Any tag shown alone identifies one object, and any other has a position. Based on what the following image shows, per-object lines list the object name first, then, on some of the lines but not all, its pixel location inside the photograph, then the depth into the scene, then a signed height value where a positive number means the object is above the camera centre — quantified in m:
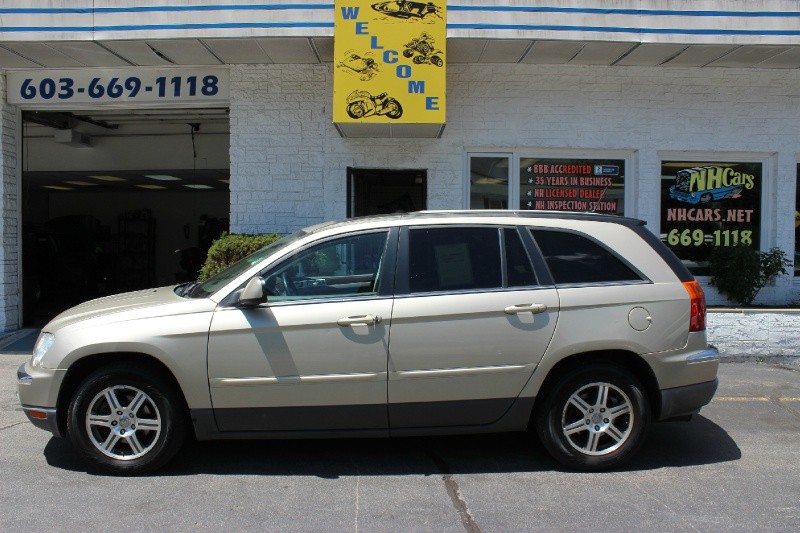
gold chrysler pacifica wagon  4.66 -0.64
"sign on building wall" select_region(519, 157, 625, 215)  9.95 +1.02
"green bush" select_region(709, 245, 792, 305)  9.59 -0.19
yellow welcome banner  8.44 +2.29
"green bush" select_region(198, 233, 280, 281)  8.71 +0.01
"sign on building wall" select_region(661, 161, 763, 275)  10.06 +0.69
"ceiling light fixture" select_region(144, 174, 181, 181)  15.83 +1.68
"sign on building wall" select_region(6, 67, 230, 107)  9.90 +2.32
